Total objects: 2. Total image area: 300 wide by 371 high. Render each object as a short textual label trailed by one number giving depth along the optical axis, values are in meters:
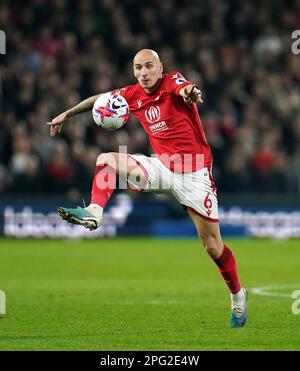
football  18.69
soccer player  18.44
